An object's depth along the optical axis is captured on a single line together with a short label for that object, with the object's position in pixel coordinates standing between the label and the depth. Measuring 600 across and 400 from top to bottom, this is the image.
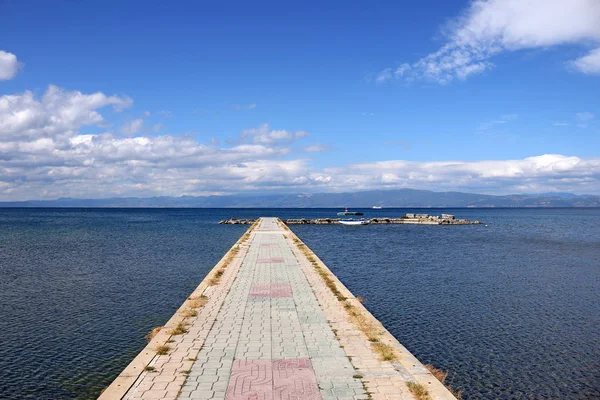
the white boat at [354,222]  86.11
